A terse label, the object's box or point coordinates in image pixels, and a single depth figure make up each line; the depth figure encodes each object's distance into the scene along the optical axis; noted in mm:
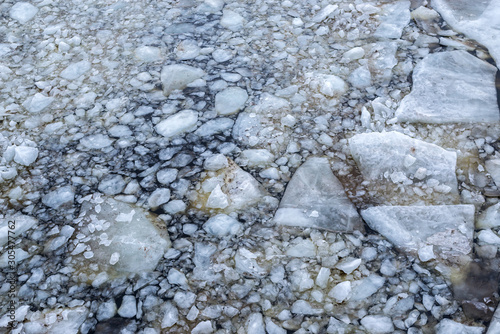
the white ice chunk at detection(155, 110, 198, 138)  2447
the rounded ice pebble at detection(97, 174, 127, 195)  2184
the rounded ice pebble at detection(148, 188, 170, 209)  2123
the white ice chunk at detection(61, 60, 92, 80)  2879
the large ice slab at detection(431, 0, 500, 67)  2863
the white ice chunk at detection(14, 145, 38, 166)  2334
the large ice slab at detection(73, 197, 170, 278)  1909
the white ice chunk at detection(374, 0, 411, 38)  3004
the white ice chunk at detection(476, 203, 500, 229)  1947
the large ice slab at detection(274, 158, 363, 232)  2002
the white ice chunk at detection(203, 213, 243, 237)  1990
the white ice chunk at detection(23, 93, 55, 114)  2666
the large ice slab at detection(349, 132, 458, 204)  2082
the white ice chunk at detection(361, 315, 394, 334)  1654
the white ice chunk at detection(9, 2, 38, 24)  3455
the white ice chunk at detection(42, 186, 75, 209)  2143
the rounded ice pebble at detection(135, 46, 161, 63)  2951
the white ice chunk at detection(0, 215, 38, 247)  2016
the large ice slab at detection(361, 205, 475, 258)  1896
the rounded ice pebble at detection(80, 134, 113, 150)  2412
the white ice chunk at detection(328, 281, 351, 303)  1759
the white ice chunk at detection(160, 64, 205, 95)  2729
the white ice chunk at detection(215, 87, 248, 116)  2555
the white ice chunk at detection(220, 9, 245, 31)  3205
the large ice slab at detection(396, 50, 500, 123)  2404
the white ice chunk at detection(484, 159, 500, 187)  2135
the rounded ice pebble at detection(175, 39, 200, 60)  2958
